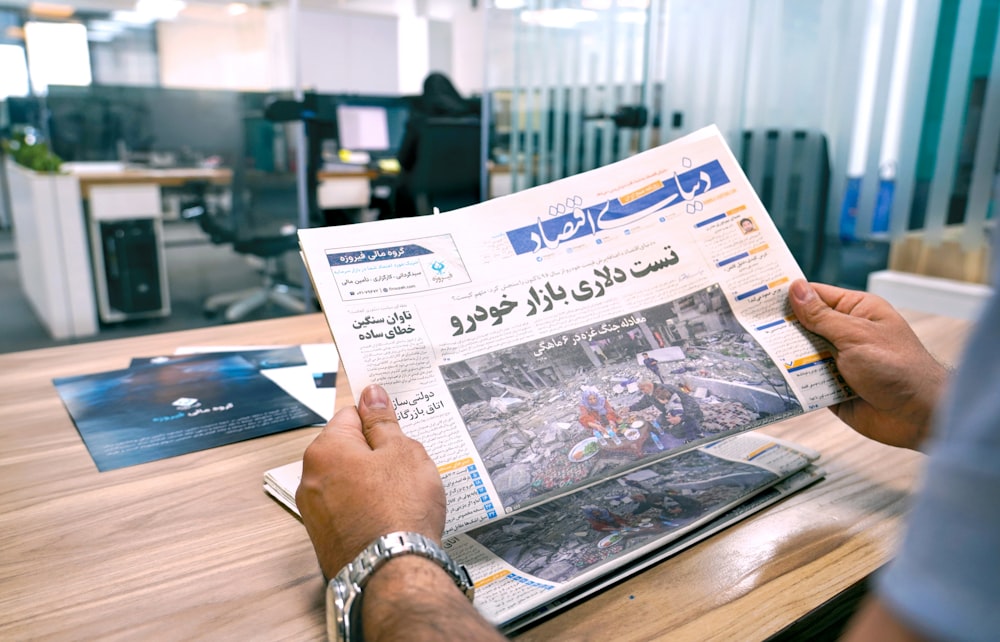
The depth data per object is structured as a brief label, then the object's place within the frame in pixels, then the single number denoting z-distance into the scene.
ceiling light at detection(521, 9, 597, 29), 3.05
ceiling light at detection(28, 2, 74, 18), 4.21
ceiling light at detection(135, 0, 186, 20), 4.82
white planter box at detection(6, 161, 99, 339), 3.31
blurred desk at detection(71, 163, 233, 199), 3.45
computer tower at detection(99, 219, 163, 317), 3.57
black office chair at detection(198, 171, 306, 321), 3.59
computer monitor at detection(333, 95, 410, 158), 4.62
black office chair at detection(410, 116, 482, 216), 3.60
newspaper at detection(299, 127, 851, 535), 0.48
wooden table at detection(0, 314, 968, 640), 0.41
